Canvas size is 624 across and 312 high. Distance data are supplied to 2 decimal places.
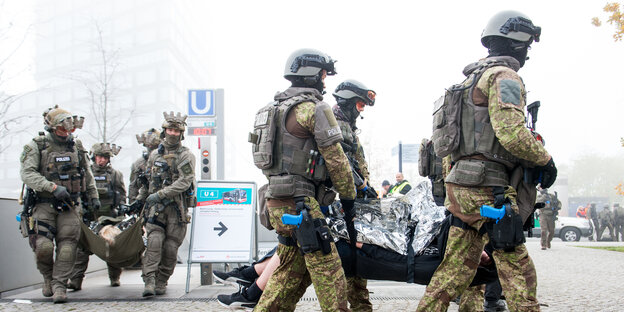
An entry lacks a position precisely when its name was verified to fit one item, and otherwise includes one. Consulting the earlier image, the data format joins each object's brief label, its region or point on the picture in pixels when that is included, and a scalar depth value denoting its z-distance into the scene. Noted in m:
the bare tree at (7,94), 11.59
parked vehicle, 20.41
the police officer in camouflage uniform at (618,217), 22.39
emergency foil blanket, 4.17
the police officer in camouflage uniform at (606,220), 22.33
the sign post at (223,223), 7.02
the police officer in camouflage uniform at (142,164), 7.49
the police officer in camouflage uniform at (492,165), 3.47
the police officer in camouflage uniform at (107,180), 7.91
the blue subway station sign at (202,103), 8.59
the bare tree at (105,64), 15.80
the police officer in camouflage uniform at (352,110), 4.98
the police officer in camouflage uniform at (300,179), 3.55
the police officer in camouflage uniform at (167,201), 6.43
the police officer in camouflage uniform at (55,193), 5.96
